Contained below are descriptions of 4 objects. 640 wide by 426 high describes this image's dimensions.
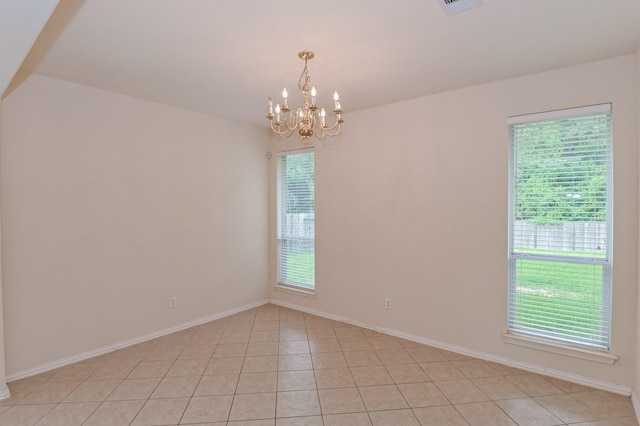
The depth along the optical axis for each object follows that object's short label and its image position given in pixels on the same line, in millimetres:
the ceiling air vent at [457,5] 1844
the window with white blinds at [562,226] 2611
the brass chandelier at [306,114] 2106
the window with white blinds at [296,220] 4531
